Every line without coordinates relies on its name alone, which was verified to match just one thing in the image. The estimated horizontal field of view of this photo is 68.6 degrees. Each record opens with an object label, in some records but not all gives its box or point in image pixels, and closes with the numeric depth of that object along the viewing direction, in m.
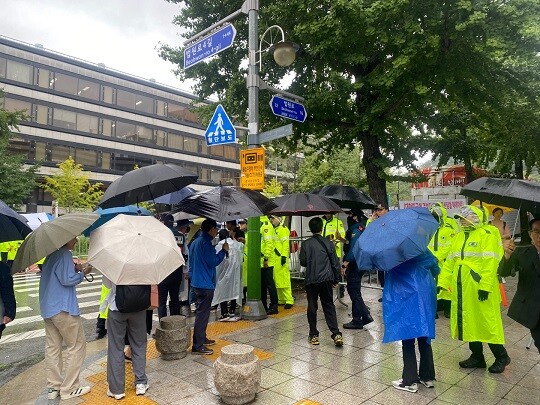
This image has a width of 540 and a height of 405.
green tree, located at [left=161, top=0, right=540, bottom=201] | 9.39
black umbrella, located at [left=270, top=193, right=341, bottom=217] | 7.50
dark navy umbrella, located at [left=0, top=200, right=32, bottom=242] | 4.32
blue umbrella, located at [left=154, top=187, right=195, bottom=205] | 8.51
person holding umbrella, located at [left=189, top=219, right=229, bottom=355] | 5.77
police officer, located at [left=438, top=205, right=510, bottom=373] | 4.74
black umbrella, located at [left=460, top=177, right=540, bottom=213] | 4.54
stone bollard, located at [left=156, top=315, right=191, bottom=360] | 5.58
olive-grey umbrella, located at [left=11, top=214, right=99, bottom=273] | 4.02
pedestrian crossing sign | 7.40
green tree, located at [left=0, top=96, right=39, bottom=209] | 21.65
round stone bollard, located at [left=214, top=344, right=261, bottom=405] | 4.16
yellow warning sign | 7.27
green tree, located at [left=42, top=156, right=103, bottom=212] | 35.53
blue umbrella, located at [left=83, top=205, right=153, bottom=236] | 5.84
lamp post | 7.63
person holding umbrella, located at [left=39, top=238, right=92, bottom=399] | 4.39
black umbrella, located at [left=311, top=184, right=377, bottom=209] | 9.12
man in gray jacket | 5.93
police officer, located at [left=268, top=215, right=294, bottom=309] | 8.54
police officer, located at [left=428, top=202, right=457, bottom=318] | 7.16
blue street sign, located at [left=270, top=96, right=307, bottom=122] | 7.62
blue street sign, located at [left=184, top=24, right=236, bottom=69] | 7.60
